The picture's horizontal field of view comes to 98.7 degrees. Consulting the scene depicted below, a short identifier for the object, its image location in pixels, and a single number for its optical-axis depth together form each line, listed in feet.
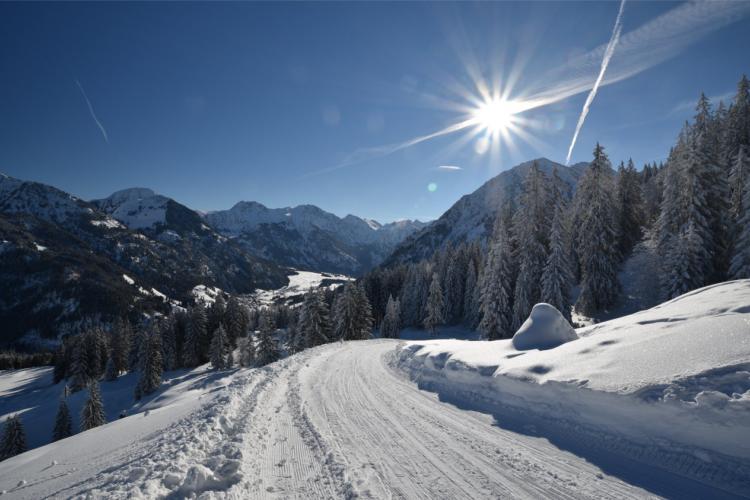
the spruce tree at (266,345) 134.46
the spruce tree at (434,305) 169.17
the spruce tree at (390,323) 167.84
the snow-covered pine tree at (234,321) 221.05
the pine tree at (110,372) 205.57
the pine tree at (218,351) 173.47
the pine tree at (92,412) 103.45
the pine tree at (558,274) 85.51
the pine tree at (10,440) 96.68
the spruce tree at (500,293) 100.27
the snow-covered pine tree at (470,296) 168.79
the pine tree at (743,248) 66.18
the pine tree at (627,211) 120.78
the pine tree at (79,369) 203.10
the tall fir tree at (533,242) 94.48
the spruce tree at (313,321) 119.44
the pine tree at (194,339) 197.36
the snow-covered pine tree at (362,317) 131.13
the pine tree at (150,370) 156.87
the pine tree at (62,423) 115.55
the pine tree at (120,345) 217.15
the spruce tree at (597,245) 96.12
